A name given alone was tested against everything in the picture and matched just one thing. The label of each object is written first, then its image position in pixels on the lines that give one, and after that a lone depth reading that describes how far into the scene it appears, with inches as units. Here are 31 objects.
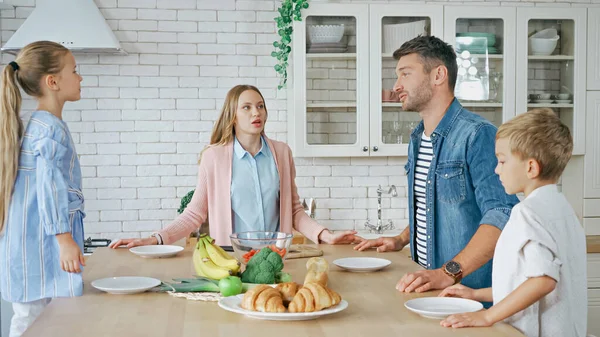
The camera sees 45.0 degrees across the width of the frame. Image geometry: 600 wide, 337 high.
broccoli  81.3
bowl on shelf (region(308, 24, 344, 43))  178.5
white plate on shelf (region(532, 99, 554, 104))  185.6
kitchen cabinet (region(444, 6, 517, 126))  181.8
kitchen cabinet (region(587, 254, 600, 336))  180.5
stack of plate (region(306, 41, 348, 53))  178.5
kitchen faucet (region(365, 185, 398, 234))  187.9
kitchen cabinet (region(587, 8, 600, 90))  185.6
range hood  162.4
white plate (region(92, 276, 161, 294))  79.9
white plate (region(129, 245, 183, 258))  103.0
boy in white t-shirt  68.9
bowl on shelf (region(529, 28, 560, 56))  184.9
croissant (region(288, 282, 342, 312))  68.4
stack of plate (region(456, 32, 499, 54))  182.7
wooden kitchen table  64.9
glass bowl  90.2
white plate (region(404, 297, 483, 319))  68.7
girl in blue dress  91.4
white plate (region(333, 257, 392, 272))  92.7
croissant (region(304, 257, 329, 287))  79.4
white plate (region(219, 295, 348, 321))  67.6
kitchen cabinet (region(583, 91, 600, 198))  187.0
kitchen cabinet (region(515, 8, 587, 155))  183.5
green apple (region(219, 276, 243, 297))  77.6
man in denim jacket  95.0
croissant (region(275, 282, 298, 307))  70.8
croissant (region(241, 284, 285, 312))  68.7
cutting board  104.5
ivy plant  174.7
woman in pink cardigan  123.9
